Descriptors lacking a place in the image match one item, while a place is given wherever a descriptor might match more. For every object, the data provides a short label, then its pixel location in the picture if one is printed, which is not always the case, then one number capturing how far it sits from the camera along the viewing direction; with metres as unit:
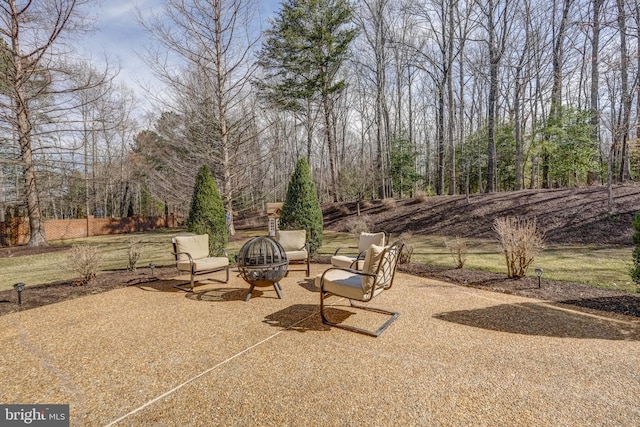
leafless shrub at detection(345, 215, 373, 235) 9.91
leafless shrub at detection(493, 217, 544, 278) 4.92
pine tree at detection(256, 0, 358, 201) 15.74
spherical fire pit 4.28
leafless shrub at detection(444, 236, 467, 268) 6.04
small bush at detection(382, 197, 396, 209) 16.30
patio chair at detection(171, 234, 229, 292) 4.91
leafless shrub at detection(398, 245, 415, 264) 6.62
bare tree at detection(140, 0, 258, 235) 8.34
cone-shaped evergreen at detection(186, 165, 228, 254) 6.60
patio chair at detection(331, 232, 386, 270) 4.89
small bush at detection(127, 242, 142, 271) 6.29
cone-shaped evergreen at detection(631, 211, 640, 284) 3.70
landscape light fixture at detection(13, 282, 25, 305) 4.16
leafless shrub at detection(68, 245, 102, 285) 5.23
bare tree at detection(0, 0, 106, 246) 6.47
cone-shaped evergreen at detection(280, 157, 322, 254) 7.30
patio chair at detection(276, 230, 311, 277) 6.23
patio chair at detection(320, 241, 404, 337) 3.27
